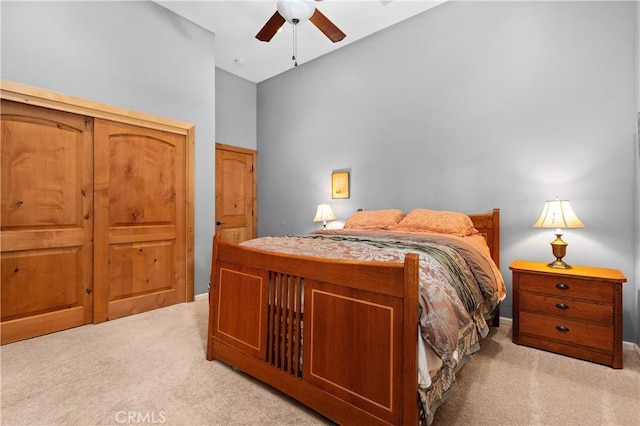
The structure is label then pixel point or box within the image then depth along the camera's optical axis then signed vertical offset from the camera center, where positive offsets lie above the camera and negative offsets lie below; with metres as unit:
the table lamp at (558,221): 2.29 -0.08
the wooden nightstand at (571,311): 2.04 -0.73
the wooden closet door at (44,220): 2.43 -0.09
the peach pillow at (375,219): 3.19 -0.10
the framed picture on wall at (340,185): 4.06 +0.36
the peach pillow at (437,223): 2.68 -0.11
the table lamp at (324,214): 3.99 -0.05
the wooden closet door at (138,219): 2.92 -0.09
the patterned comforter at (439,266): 1.24 -0.32
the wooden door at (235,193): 4.67 +0.28
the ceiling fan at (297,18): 2.23 +1.57
